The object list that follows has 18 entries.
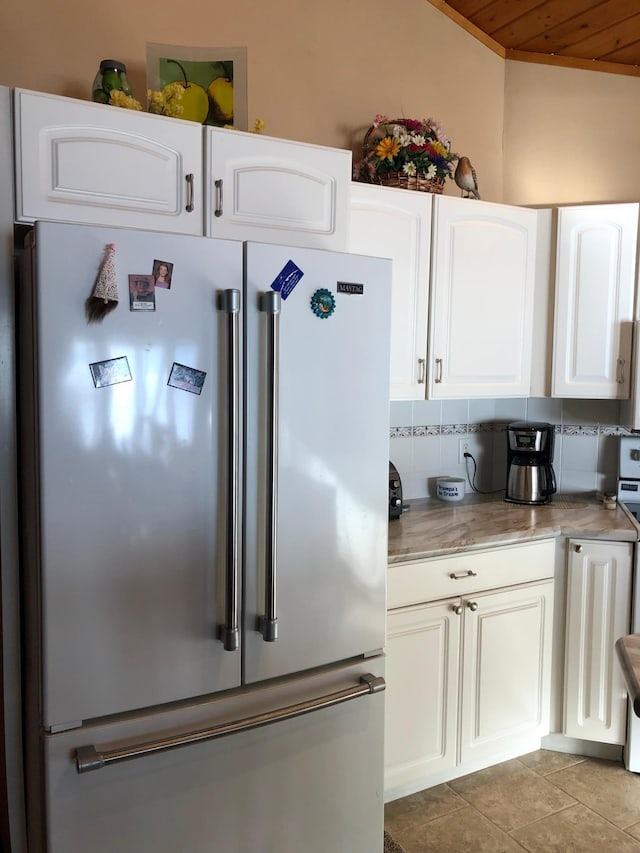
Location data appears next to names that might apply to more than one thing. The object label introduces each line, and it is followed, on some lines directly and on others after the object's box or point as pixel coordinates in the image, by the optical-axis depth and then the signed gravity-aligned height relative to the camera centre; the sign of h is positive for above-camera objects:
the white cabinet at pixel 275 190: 1.88 +0.50
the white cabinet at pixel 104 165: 1.63 +0.50
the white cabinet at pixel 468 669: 2.28 -1.03
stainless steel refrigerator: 1.48 -0.41
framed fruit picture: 1.97 +0.83
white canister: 2.92 -0.50
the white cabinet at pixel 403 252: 2.34 +0.41
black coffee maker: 2.91 -0.39
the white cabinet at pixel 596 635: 2.52 -0.97
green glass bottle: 1.85 +0.77
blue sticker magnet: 1.66 +0.21
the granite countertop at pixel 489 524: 2.34 -0.57
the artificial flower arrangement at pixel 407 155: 2.42 +0.76
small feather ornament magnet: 1.45 +0.15
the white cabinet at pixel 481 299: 2.53 +0.28
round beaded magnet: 1.71 +0.16
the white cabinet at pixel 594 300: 2.72 +0.29
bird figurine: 2.62 +0.74
